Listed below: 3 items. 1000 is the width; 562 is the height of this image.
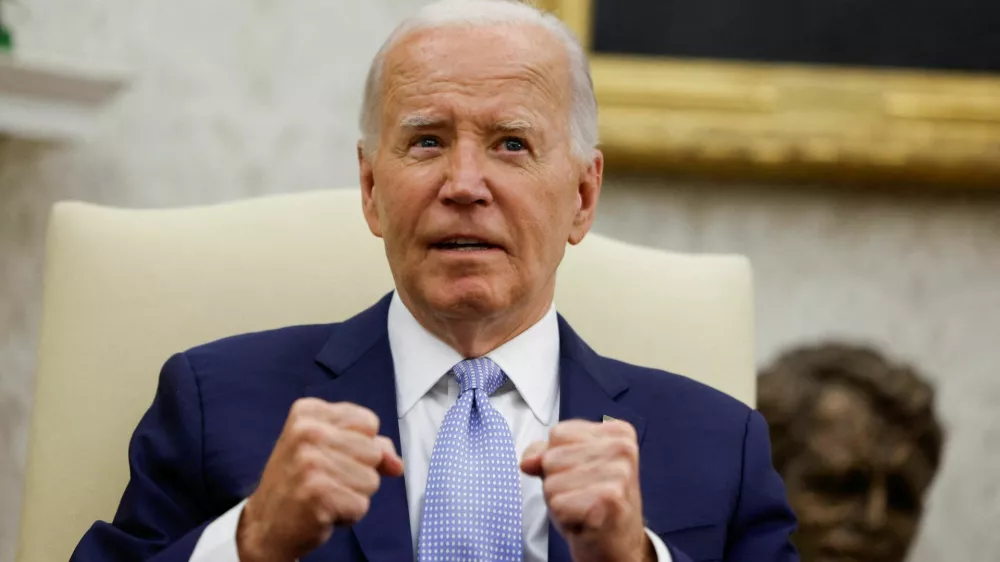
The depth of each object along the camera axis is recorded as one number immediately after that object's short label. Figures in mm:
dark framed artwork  5184
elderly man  2820
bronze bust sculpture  4520
